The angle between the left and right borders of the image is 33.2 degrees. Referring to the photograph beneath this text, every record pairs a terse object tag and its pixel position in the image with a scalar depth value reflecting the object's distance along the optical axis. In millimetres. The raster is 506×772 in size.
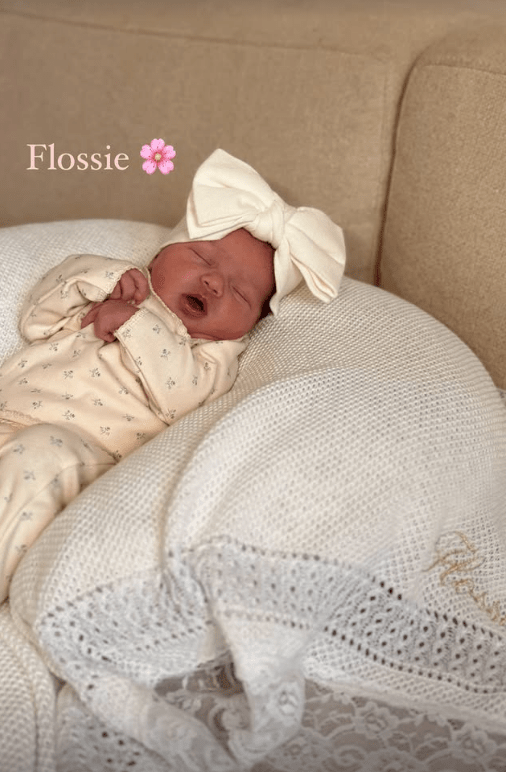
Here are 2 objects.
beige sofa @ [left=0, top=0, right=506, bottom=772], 962
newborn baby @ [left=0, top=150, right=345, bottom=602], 1287
